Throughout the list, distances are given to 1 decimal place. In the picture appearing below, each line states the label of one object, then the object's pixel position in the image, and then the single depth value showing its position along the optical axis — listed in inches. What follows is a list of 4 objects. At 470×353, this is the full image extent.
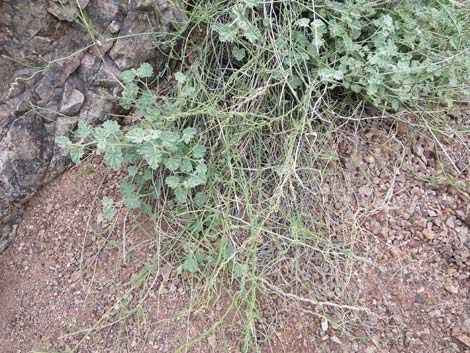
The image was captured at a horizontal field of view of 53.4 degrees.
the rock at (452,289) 49.8
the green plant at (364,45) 51.6
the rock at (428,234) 52.7
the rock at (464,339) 46.4
